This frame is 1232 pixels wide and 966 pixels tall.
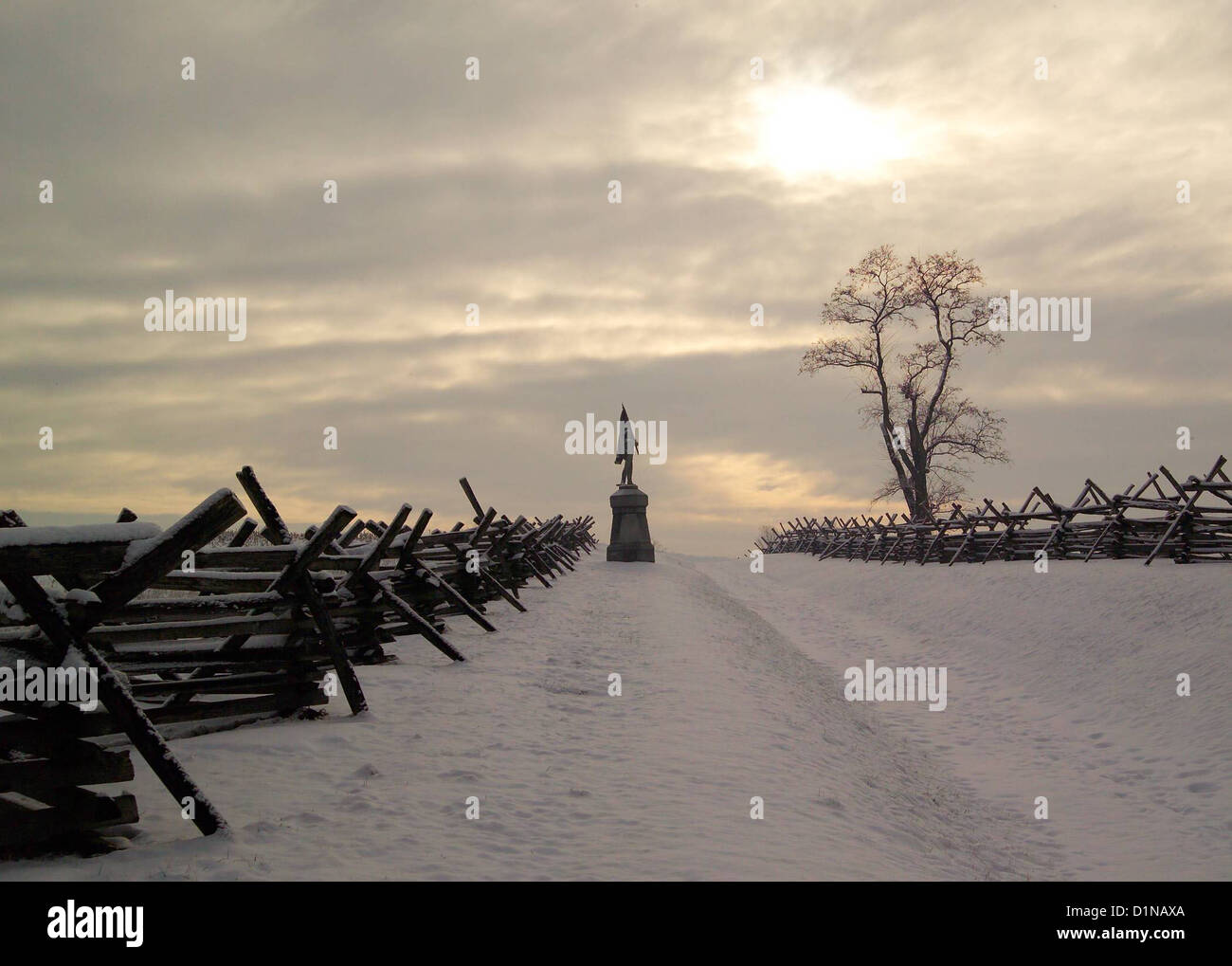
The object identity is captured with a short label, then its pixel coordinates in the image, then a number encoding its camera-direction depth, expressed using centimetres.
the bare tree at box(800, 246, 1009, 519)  3631
